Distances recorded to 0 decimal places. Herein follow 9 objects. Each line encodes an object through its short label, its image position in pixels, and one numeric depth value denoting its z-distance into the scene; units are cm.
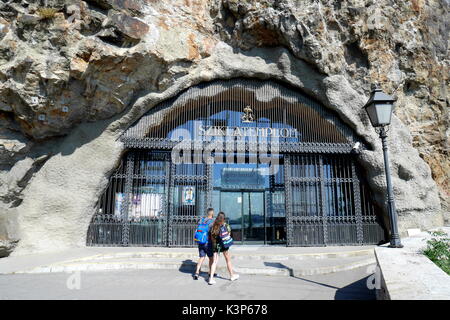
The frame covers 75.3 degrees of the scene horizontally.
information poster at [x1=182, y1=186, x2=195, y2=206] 1021
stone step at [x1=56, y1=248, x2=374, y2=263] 782
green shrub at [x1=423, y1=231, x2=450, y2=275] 416
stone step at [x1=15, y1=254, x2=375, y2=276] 634
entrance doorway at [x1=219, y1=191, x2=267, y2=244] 1161
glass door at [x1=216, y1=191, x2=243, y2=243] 1161
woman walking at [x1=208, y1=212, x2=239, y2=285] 555
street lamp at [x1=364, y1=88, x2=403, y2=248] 510
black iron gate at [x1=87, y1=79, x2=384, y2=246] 998
